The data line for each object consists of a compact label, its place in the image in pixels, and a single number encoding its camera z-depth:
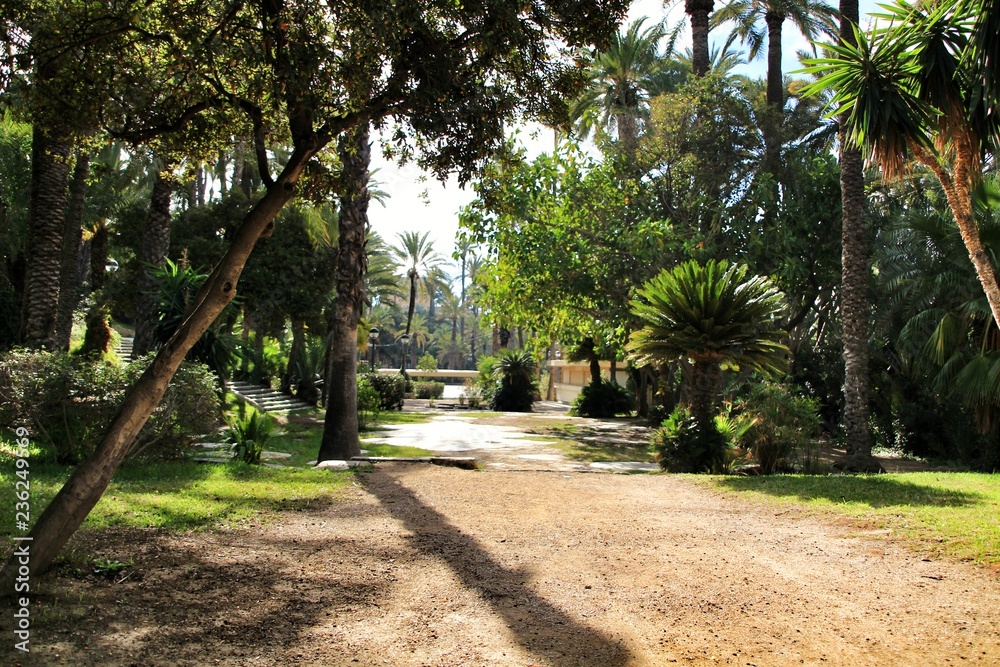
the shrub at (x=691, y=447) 11.64
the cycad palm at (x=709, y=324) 11.34
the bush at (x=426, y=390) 39.16
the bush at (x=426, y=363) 67.94
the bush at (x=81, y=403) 8.60
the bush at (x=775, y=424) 12.16
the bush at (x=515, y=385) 32.03
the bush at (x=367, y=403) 19.70
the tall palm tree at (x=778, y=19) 25.84
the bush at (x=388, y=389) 27.20
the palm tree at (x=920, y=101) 8.66
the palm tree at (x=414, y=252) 56.59
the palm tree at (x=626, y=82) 28.52
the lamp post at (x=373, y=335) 32.47
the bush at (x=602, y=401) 28.48
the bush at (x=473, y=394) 34.03
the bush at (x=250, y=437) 10.55
